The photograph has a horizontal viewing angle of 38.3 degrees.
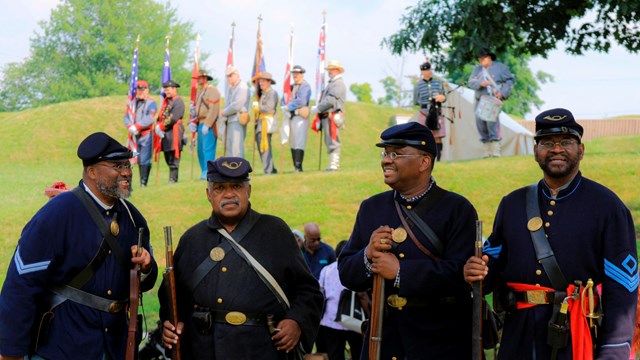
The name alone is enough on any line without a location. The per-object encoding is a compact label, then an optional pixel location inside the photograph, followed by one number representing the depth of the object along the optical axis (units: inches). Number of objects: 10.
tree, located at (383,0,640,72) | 386.0
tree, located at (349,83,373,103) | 3179.1
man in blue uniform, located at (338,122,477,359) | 189.6
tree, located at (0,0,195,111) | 2299.5
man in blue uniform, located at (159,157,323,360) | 207.3
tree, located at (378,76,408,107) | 3115.2
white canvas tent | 883.4
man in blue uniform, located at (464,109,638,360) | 178.5
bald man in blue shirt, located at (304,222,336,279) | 364.5
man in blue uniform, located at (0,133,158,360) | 198.7
